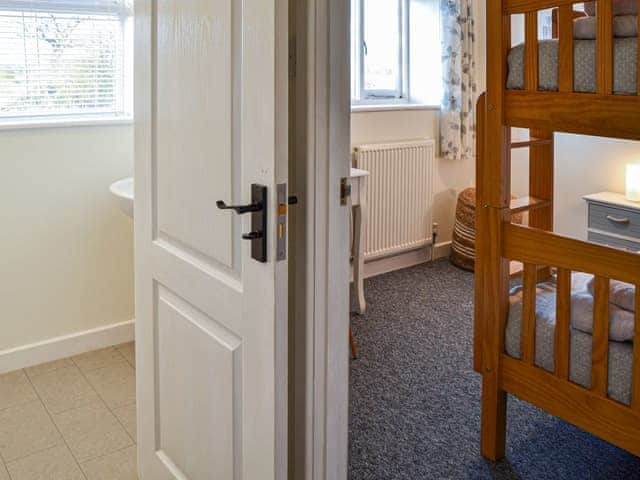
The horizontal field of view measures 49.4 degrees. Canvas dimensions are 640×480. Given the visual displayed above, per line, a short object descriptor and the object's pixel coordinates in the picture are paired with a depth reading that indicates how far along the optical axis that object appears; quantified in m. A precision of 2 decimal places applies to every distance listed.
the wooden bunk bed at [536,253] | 1.87
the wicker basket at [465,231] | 4.50
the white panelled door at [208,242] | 1.42
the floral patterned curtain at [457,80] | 4.46
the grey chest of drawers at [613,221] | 3.78
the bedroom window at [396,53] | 4.46
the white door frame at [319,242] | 1.47
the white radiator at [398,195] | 4.26
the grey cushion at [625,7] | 1.85
